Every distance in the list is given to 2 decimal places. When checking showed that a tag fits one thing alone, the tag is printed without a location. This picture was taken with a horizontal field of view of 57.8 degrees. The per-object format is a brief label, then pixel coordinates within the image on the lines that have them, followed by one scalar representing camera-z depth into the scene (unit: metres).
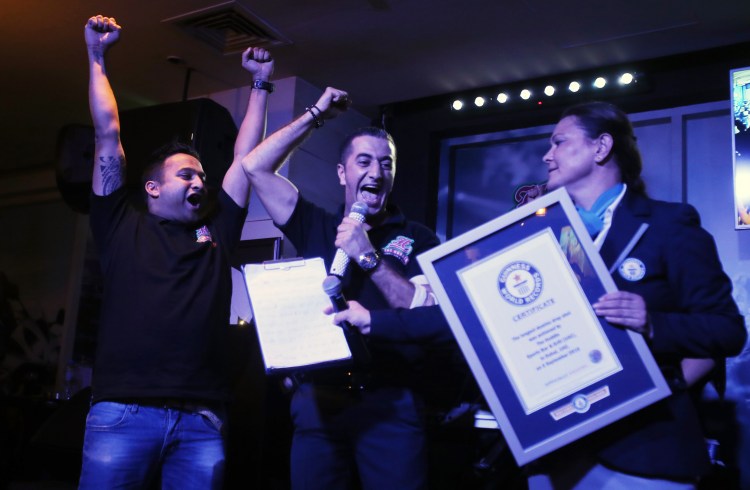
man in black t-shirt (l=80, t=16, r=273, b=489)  2.08
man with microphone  1.91
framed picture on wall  3.73
